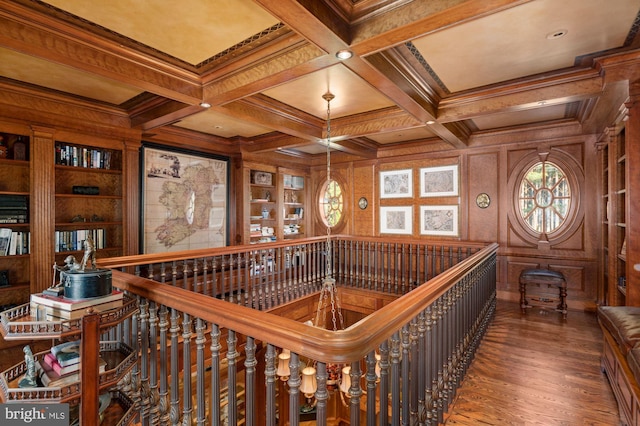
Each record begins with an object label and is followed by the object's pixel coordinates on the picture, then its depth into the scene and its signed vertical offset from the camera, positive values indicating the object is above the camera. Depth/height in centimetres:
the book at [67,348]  155 -67
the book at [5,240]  361 -29
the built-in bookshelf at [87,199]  421 +22
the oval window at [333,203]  784 +25
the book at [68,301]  150 -43
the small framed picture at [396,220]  674 -15
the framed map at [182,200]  510 +26
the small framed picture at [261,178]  688 +79
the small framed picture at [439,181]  618 +63
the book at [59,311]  149 -47
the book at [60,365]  150 -72
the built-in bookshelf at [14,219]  367 -5
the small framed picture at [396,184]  674 +63
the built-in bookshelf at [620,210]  307 +2
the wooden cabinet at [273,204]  666 +23
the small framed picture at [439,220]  618 -15
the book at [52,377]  145 -76
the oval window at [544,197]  515 +24
